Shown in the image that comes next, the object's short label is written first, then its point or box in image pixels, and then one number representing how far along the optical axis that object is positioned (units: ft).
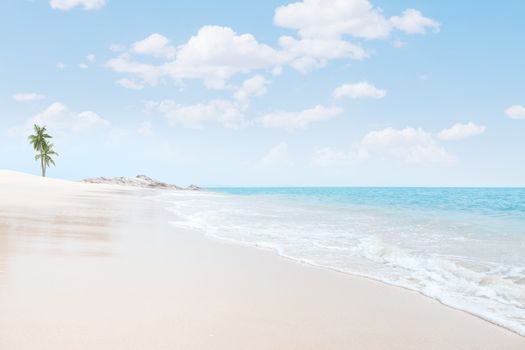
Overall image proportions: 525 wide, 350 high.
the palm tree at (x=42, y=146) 242.78
